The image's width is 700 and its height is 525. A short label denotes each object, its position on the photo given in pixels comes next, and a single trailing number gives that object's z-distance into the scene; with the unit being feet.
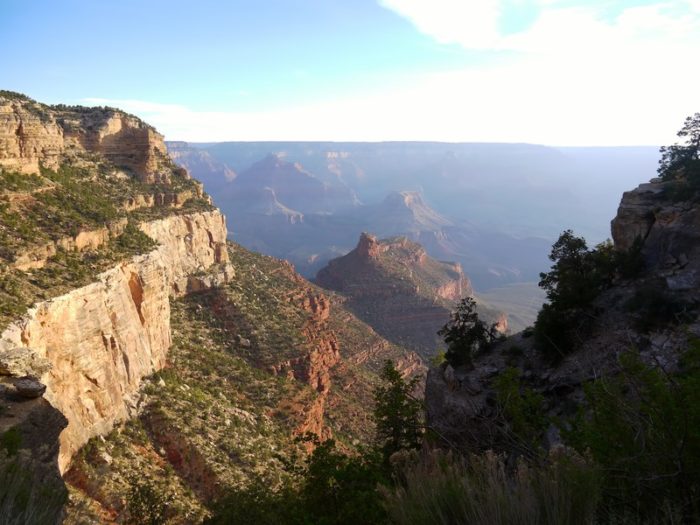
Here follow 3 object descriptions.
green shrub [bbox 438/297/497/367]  77.87
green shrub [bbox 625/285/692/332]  57.72
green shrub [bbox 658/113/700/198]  78.07
